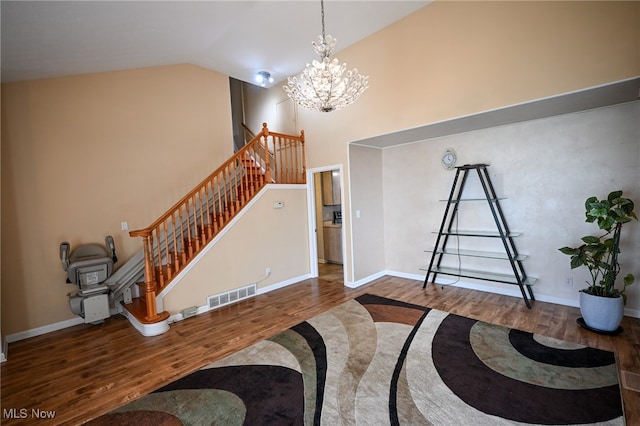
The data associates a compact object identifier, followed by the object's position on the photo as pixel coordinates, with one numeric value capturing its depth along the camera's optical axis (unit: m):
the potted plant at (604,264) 2.76
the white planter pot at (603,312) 2.76
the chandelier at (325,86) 2.69
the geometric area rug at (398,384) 1.92
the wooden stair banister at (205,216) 3.44
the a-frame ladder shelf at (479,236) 3.74
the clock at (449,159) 4.39
